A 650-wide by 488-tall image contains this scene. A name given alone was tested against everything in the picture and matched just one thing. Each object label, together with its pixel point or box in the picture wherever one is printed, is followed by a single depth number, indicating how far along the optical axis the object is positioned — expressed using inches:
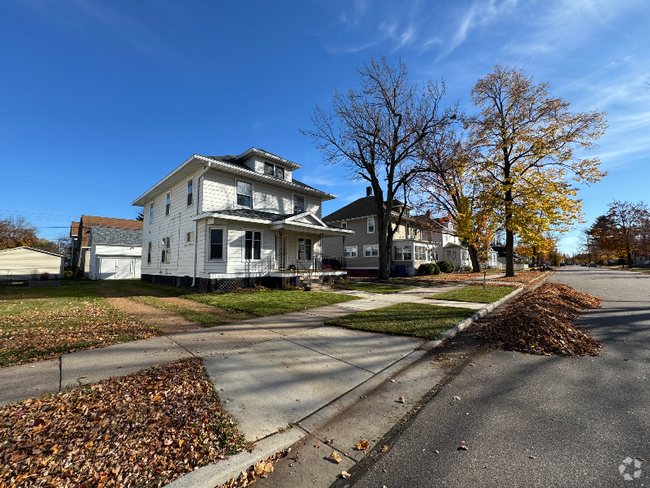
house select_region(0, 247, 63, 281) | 916.0
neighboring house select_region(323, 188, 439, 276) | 1166.5
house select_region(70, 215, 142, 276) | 1242.6
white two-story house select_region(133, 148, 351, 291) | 555.8
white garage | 1109.7
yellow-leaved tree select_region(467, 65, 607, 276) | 731.4
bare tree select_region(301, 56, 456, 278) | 770.2
